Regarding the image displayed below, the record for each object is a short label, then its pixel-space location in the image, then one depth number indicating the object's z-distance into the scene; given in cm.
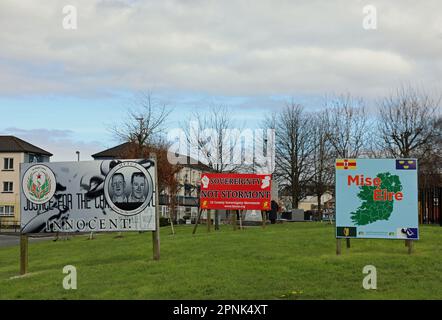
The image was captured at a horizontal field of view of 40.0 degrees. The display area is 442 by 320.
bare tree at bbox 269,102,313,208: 5653
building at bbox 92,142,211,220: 5731
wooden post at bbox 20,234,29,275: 1470
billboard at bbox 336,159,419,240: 1428
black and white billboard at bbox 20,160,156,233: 1499
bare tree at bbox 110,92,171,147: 3897
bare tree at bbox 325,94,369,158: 4675
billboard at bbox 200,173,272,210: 2530
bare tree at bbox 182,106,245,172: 5122
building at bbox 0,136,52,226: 8144
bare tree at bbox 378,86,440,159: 4425
